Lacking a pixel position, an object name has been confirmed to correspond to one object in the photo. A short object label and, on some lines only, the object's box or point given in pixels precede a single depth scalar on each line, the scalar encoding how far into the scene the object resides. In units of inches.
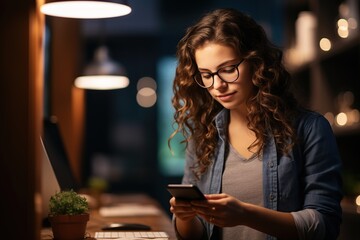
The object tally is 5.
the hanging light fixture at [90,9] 86.7
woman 81.5
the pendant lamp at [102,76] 201.3
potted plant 82.0
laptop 98.3
